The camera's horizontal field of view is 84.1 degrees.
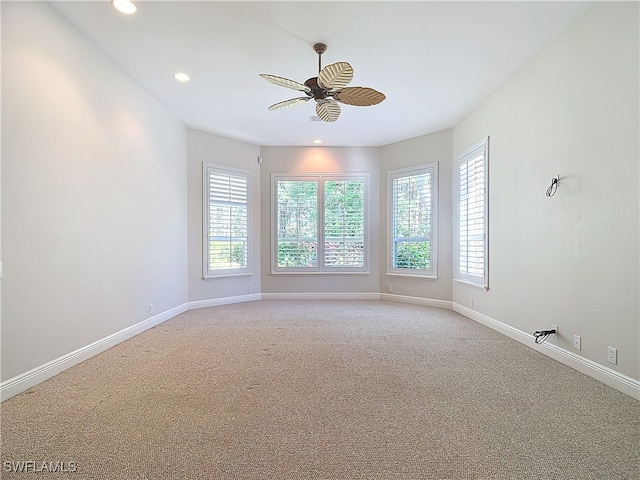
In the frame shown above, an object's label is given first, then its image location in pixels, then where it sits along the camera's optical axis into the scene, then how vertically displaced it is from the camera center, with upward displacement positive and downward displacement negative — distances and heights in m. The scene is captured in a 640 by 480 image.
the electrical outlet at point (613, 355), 2.68 -0.92
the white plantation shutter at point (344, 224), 6.87 +0.22
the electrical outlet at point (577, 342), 3.05 -0.93
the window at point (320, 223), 6.88 +0.24
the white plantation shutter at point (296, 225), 6.88 +0.21
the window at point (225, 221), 6.10 +0.27
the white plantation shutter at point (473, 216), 4.74 +0.28
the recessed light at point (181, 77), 3.96 +1.81
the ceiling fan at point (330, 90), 2.90 +1.33
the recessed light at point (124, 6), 2.77 +1.83
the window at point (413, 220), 6.12 +0.28
